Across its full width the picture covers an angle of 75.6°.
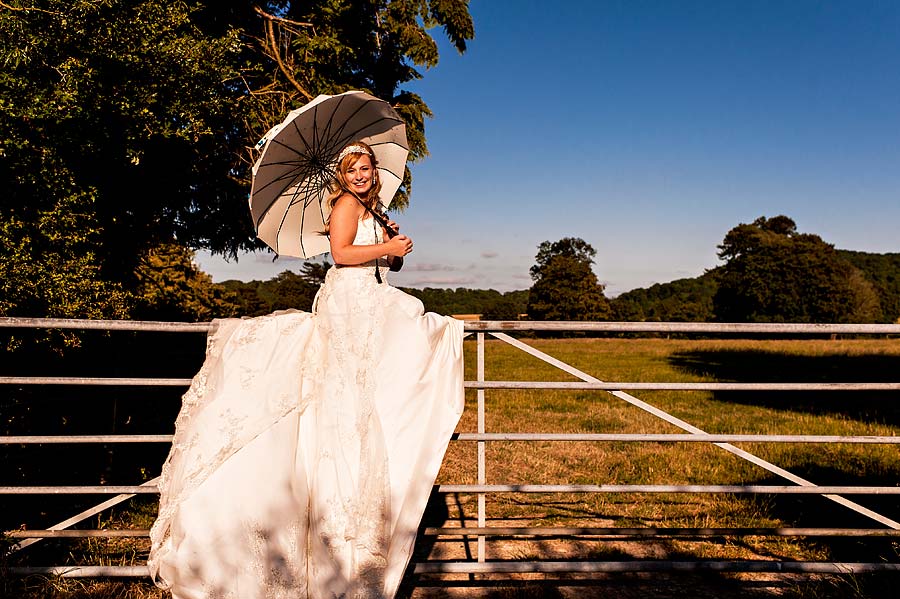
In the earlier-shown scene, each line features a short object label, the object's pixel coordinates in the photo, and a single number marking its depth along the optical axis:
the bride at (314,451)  2.90
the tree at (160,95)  4.15
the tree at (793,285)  51.19
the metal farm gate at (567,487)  3.25
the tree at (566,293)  59.72
